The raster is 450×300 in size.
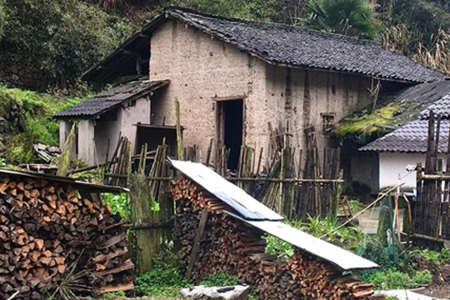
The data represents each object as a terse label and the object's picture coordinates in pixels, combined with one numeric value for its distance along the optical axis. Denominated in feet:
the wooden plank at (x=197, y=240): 34.73
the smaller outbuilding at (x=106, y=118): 57.26
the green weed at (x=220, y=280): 32.76
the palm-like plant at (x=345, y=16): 93.71
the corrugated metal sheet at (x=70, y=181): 27.63
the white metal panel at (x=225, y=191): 32.65
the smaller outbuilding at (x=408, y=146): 51.38
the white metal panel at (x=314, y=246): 26.99
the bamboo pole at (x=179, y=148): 45.34
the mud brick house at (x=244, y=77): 55.67
